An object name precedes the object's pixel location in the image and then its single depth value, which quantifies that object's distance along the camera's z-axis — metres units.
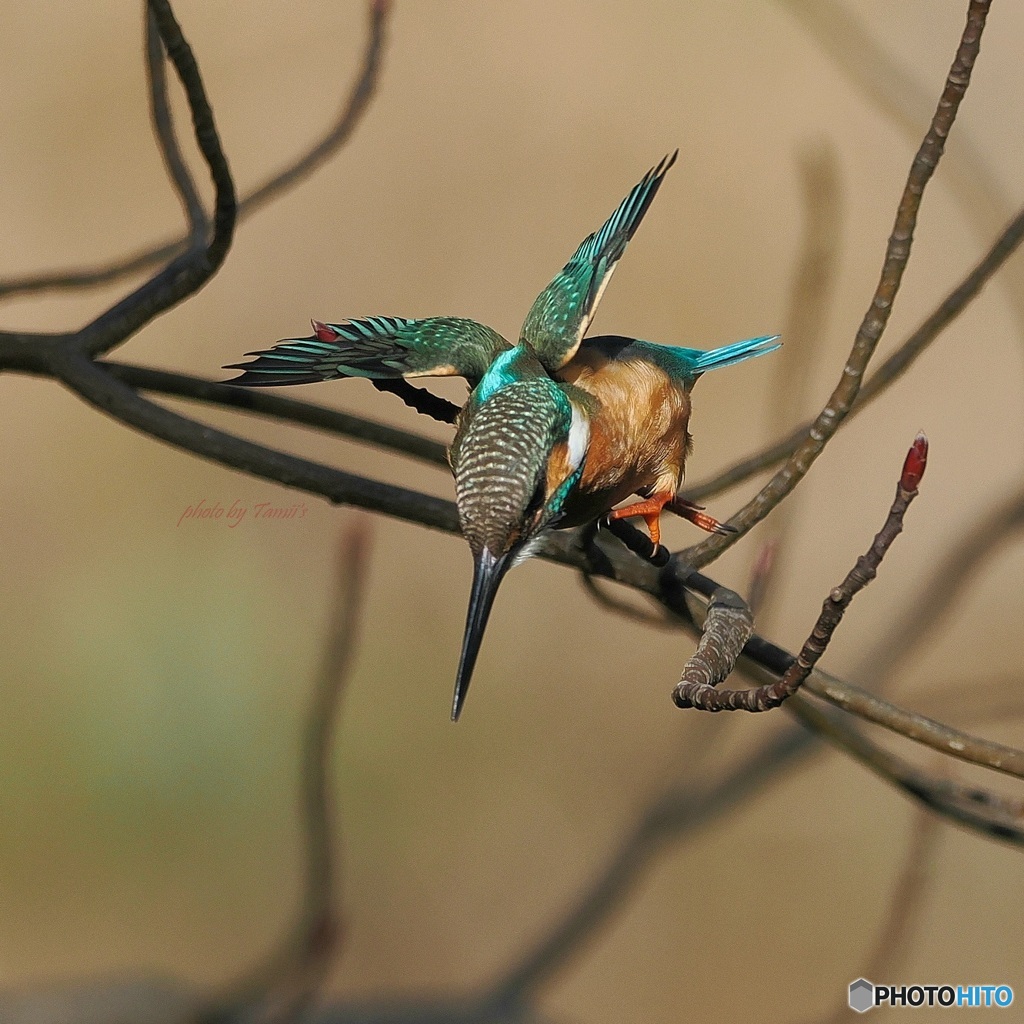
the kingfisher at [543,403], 5.30
